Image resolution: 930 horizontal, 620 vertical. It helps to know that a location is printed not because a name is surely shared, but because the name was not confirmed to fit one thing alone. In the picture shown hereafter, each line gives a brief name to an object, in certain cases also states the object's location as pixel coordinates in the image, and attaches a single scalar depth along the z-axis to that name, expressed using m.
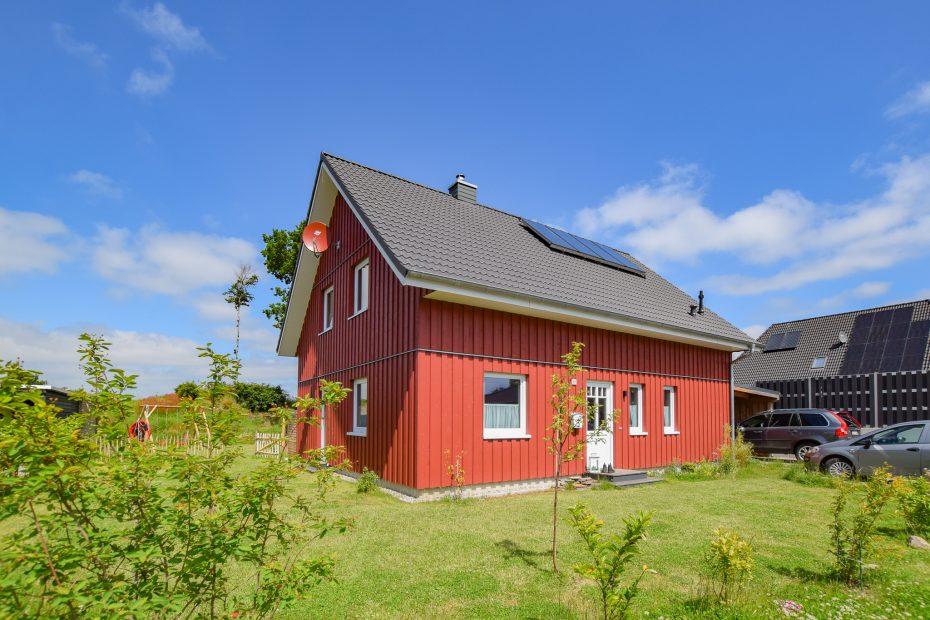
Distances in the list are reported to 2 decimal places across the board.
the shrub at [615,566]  3.35
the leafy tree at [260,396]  27.58
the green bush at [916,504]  6.31
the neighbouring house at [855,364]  21.39
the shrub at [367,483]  9.88
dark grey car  15.25
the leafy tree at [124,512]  2.16
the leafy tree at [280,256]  29.36
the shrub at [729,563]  4.26
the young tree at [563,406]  5.72
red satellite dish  14.36
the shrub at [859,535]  4.87
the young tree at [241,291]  31.84
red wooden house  9.77
